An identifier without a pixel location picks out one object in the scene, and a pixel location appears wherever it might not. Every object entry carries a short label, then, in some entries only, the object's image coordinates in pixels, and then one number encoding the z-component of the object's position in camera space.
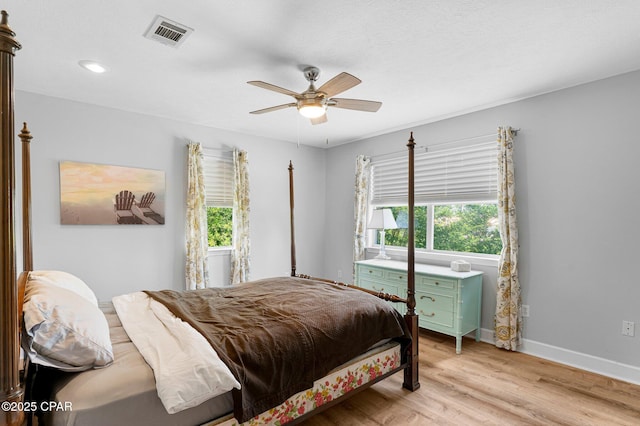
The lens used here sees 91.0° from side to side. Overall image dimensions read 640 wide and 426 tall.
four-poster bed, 0.87
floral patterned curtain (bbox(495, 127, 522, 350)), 3.19
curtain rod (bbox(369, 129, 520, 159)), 3.30
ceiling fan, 2.23
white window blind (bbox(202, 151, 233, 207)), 4.30
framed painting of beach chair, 3.29
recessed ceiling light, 2.52
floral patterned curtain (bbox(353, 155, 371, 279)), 4.79
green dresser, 3.23
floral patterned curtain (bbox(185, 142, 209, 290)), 3.95
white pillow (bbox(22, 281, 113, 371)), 1.25
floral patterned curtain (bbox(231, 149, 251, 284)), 4.37
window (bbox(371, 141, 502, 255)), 3.57
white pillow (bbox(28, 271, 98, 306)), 1.81
